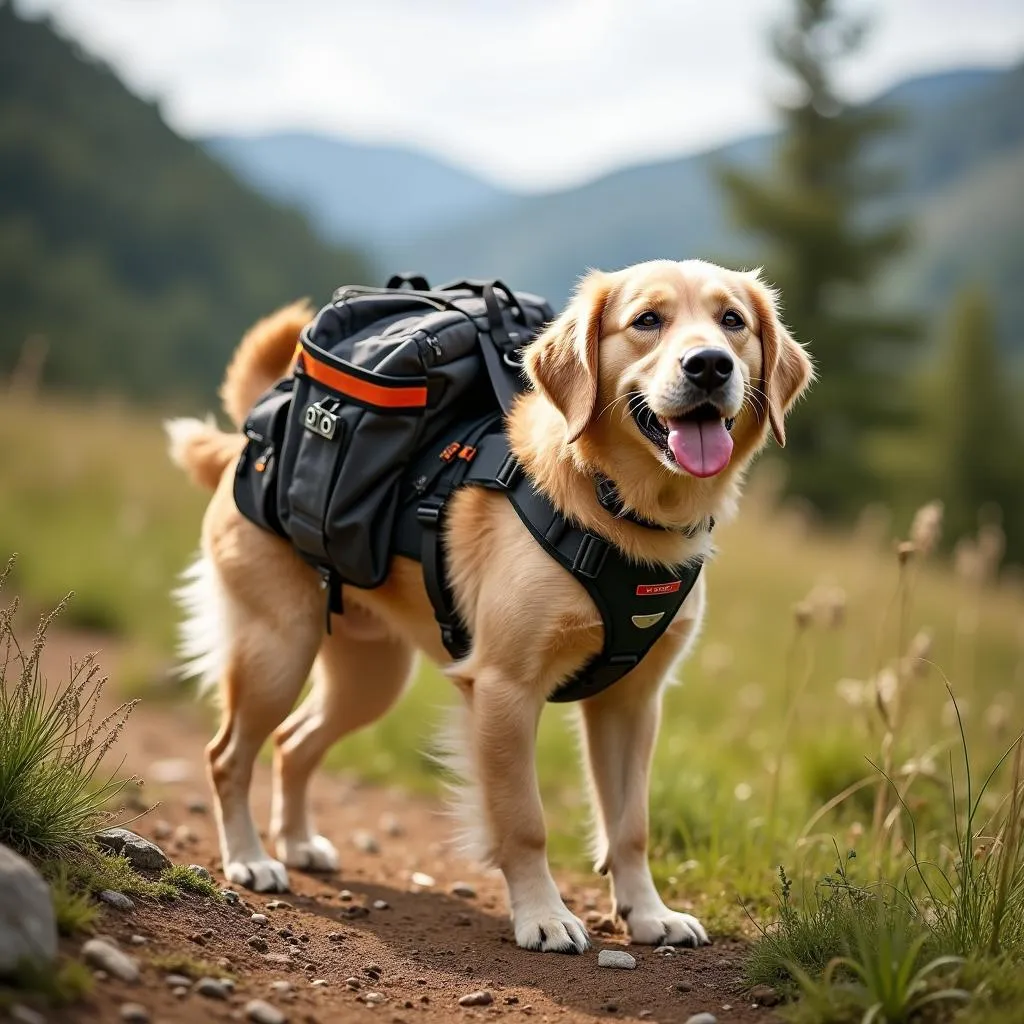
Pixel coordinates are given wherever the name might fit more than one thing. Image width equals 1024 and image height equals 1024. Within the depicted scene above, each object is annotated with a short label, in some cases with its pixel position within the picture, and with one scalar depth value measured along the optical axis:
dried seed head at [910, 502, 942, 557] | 3.83
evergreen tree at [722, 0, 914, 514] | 29.30
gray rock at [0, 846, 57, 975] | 2.28
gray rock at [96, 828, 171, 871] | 3.29
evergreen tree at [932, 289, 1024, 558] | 34.56
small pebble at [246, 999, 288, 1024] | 2.53
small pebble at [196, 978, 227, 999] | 2.60
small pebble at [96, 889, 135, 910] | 2.91
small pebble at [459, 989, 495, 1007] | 3.00
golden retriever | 3.33
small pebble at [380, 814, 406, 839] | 5.37
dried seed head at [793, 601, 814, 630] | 3.97
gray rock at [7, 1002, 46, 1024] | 2.13
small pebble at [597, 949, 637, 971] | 3.30
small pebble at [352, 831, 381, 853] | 4.98
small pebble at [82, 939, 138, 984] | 2.50
